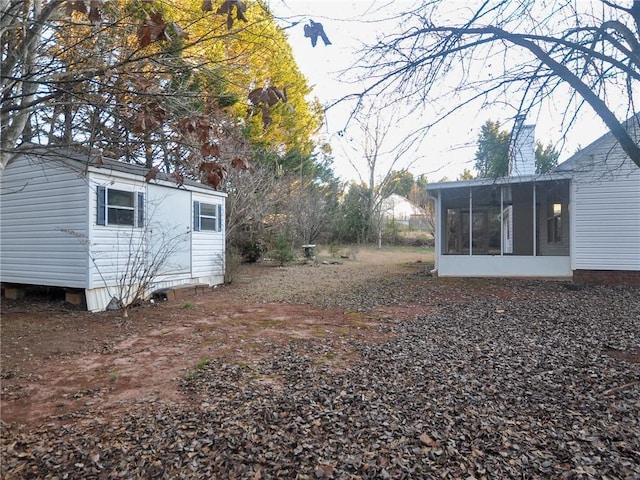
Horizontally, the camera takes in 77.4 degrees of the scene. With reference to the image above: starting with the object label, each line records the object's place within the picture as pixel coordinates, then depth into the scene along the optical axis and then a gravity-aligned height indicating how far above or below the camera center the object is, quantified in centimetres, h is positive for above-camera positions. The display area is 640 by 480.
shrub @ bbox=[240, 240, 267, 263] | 1532 -35
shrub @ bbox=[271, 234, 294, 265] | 1496 -44
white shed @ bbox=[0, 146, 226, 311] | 723 +23
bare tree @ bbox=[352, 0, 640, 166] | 300 +151
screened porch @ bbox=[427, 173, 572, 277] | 1056 +31
